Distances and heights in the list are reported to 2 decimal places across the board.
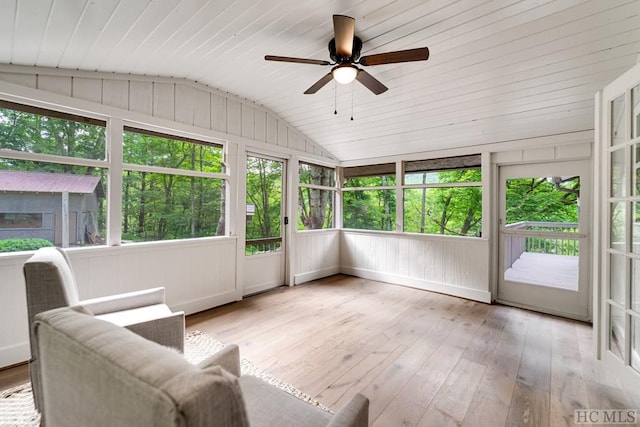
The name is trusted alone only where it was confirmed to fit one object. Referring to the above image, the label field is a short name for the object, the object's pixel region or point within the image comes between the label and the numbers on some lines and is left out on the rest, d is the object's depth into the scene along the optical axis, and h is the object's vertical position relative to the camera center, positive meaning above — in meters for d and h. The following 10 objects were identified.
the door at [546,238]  3.36 -0.32
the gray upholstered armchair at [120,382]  0.45 -0.30
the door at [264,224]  4.11 -0.21
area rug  1.72 -1.25
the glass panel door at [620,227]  1.88 -0.10
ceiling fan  1.98 +1.14
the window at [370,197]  4.98 +0.25
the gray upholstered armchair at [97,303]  1.37 -0.68
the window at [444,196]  4.10 +0.23
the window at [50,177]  2.32 +0.28
